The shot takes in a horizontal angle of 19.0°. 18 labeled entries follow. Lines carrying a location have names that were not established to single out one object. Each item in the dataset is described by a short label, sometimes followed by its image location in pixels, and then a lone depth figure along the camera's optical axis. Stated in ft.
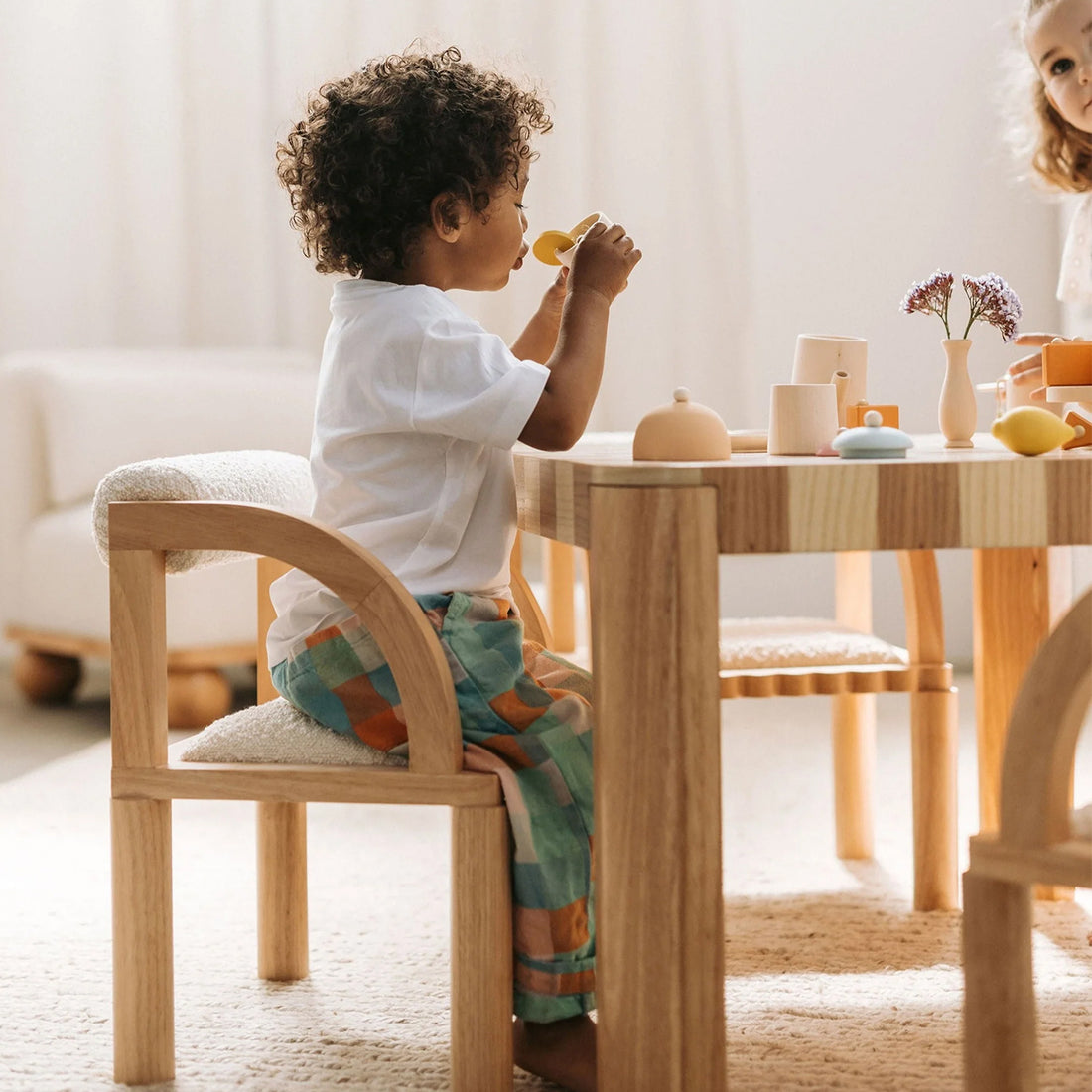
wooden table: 7.95
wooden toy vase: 9.36
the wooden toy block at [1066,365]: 9.27
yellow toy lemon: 8.28
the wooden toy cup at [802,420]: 8.87
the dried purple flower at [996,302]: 9.30
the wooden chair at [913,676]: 10.41
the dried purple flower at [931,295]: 9.36
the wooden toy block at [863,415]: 9.45
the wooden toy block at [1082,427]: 8.77
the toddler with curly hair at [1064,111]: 11.21
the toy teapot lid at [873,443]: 8.21
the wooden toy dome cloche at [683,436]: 8.44
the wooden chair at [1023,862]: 7.56
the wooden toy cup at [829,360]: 9.68
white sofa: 16.31
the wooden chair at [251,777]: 8.52
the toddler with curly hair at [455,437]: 8.69
